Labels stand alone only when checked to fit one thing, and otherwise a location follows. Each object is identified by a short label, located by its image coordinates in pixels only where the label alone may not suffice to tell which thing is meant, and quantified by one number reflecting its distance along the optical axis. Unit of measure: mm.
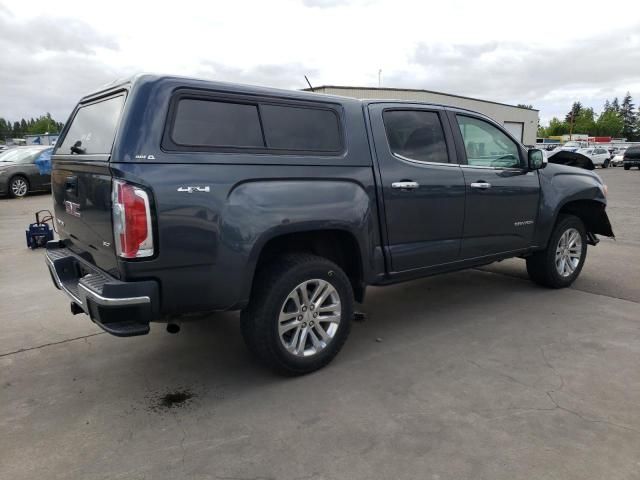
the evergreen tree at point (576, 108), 129750
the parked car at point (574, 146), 39012
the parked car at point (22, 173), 14602
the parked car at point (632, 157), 32719
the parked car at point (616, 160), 40175
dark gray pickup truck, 2877
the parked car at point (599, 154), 36281
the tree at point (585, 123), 114625
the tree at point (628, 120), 120612
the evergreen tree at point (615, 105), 139625
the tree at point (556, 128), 117012
